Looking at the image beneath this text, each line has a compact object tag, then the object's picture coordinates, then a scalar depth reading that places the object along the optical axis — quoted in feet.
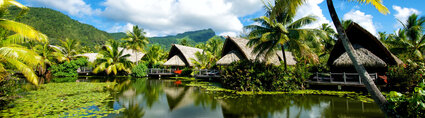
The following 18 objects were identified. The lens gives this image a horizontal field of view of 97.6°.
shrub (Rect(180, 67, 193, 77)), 77.49
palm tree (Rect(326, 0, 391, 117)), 14.16
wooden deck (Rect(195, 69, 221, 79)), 58.46
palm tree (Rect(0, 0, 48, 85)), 17.31
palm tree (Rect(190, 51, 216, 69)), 70.38
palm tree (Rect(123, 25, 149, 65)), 88.12
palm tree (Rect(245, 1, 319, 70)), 34.96
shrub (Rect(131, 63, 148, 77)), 80.48
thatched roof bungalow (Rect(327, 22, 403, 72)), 35.76
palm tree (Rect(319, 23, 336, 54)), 73.00
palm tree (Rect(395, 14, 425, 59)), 52.60
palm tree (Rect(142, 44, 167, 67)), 88.21
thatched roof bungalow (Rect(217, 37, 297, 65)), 52.07
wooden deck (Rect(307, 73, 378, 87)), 34.06
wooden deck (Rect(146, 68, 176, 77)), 78.84
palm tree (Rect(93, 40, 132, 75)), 78.07
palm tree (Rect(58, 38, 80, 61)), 84.28
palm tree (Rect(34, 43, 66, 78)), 68.75
